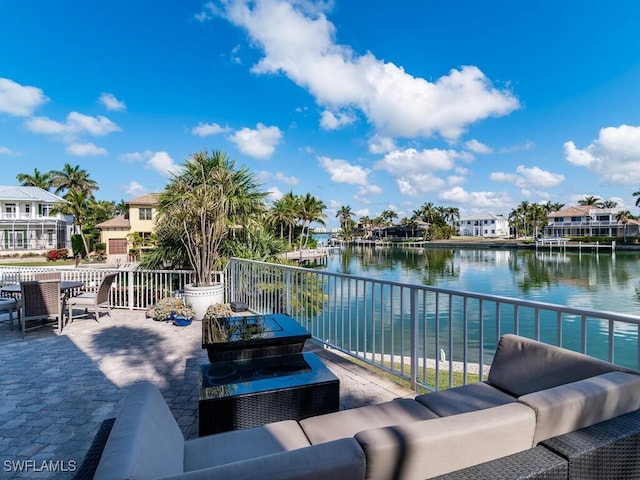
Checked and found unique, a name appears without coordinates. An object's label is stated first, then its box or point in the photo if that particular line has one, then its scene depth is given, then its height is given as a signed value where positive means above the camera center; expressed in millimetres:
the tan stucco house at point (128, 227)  27891 +1238
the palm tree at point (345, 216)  82688 +5958
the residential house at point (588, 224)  51219 +2236
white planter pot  5998 -1021
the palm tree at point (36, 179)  39594 +7553
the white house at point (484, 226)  82375 +3290
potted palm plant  6383 +661
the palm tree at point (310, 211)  38906 +3422
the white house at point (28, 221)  30141 +2000
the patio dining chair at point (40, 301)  4891 -859
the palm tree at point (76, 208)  30078 +3149
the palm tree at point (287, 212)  35100 +3034
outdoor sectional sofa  834 -596
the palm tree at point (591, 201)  64000 +7196
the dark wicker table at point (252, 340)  2604 -788
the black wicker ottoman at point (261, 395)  1881 -920
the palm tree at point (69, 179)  39656 +7519
